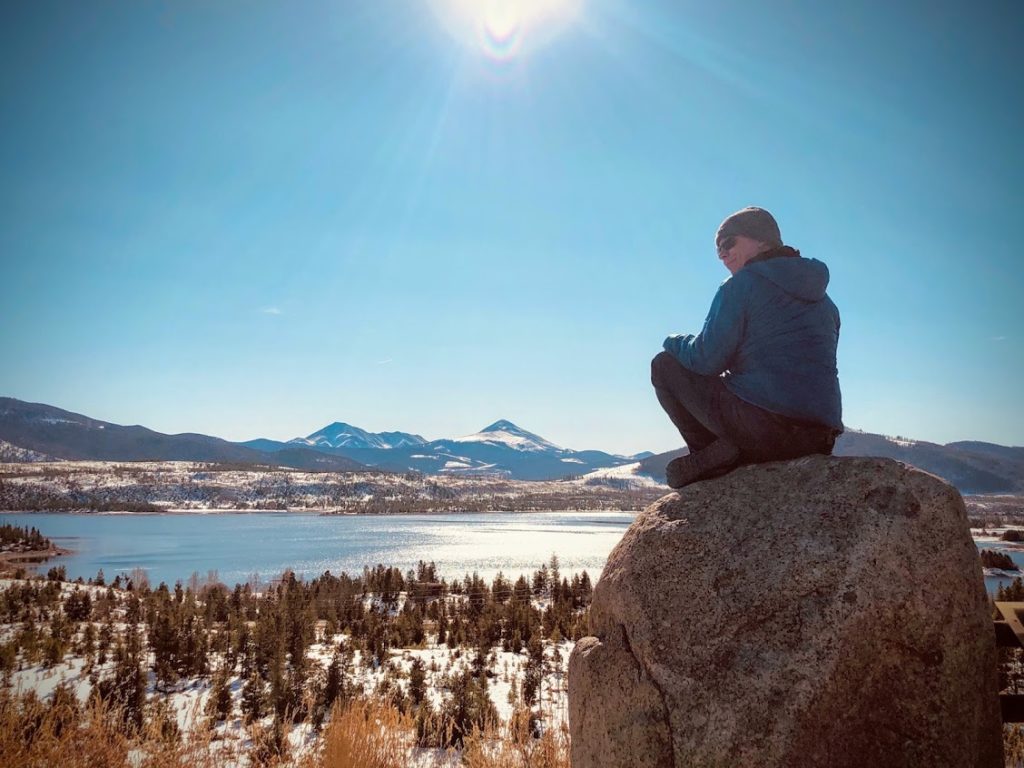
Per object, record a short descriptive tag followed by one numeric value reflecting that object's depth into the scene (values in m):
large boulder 2.60
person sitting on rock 3.35
